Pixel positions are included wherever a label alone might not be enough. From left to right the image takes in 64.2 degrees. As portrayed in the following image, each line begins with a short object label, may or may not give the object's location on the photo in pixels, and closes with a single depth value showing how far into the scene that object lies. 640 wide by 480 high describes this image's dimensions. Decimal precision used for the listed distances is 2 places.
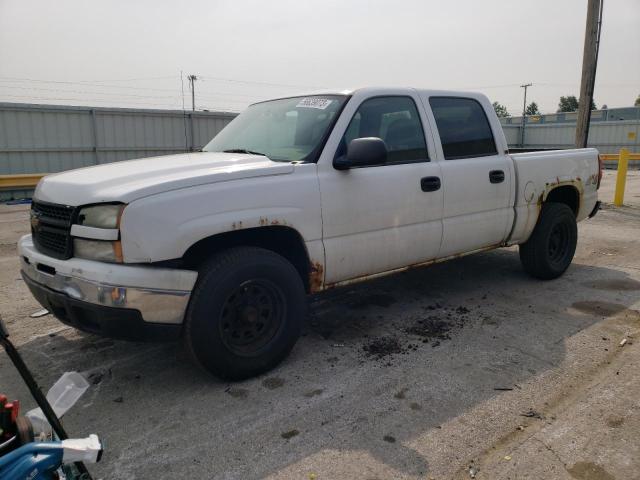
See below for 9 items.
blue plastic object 1.59
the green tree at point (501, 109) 81.50
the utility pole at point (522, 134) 30.95
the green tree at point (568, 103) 80.69
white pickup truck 2.87
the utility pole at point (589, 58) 11.61
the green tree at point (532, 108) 89.79
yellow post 11.44
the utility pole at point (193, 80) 40.79
